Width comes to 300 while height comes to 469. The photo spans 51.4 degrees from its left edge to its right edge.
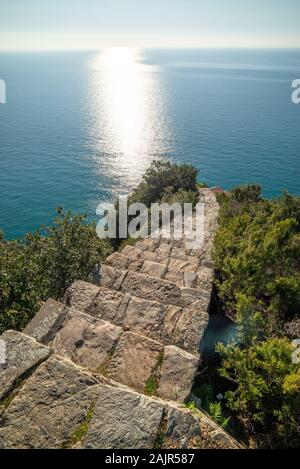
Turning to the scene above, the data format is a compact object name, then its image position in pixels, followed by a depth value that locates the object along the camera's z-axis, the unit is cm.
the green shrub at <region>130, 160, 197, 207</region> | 3300
